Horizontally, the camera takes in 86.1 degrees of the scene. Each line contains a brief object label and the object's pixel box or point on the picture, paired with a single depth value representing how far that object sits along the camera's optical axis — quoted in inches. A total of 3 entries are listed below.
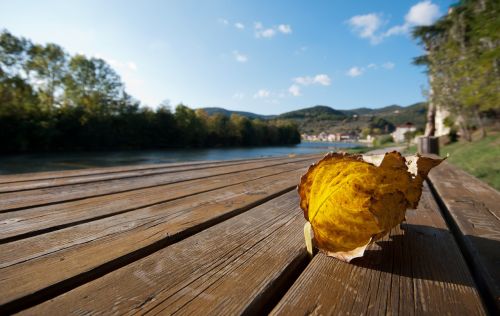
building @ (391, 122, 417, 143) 2957.7
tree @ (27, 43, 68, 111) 1409.9
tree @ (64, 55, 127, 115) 1592.0
